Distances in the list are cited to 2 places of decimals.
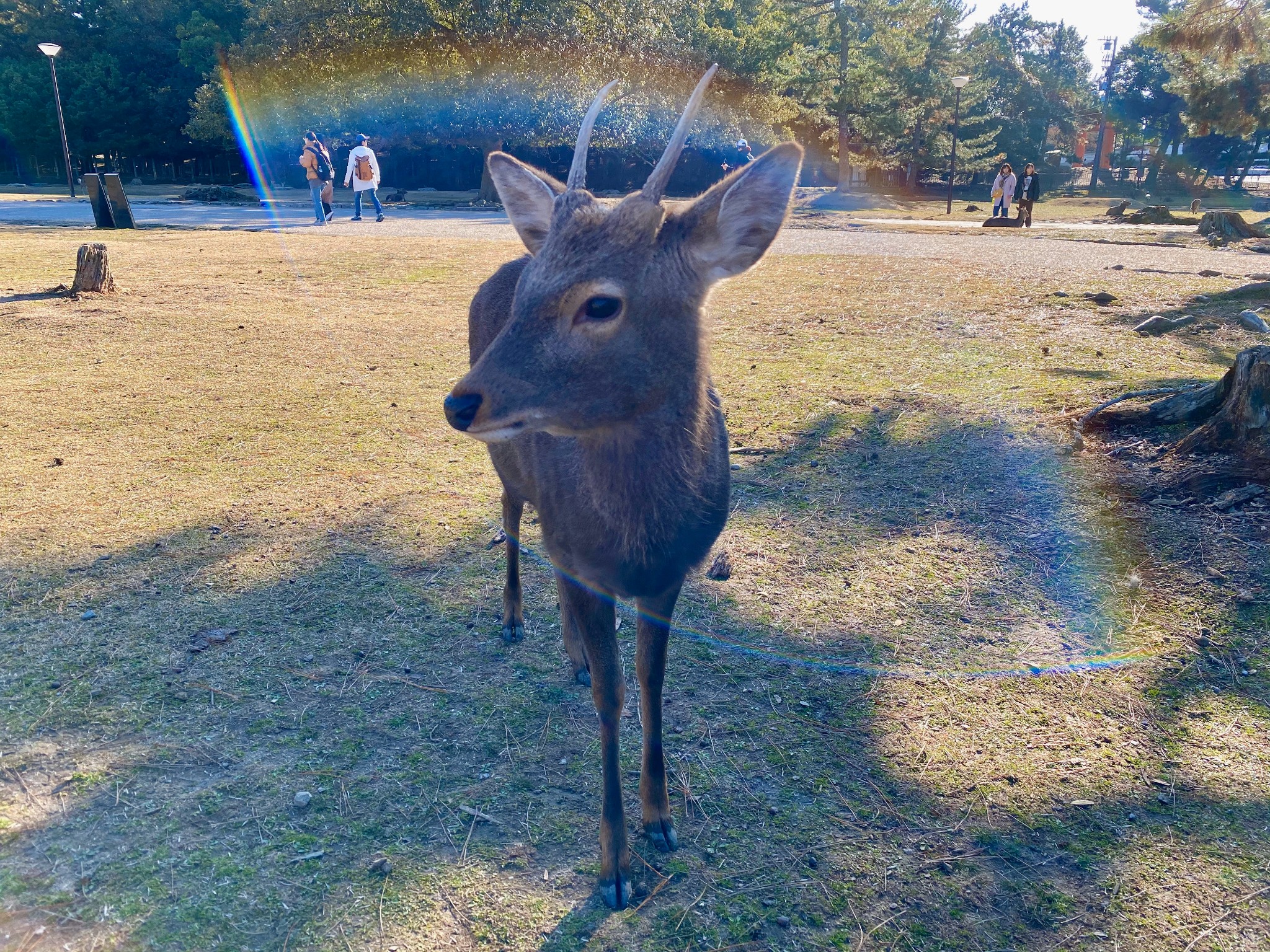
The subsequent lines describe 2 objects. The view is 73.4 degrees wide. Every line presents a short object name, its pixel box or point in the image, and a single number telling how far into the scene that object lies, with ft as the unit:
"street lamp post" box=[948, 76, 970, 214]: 112.68
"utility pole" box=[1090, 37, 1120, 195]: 198.18
